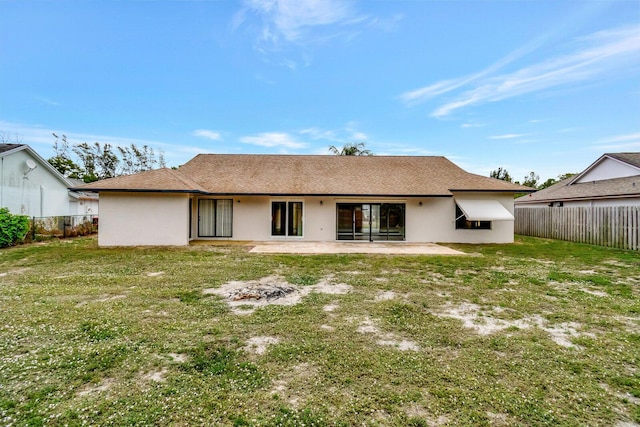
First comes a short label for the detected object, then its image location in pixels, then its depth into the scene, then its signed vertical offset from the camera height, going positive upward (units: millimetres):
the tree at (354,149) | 46906 +10695
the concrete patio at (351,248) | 15305 -1837
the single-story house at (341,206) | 18516 +625
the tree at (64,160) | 48438 +9162
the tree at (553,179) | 58738 +7943
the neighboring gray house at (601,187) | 19219 +2305
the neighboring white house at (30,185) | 23453 +2634
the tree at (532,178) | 68006 +9169
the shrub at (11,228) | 16156 -768
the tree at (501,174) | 54125 +7890
